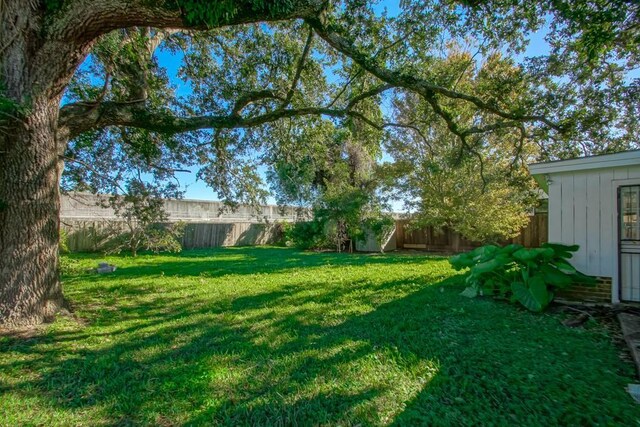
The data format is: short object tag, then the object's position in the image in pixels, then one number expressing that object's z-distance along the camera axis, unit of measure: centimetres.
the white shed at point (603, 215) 412
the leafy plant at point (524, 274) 393
